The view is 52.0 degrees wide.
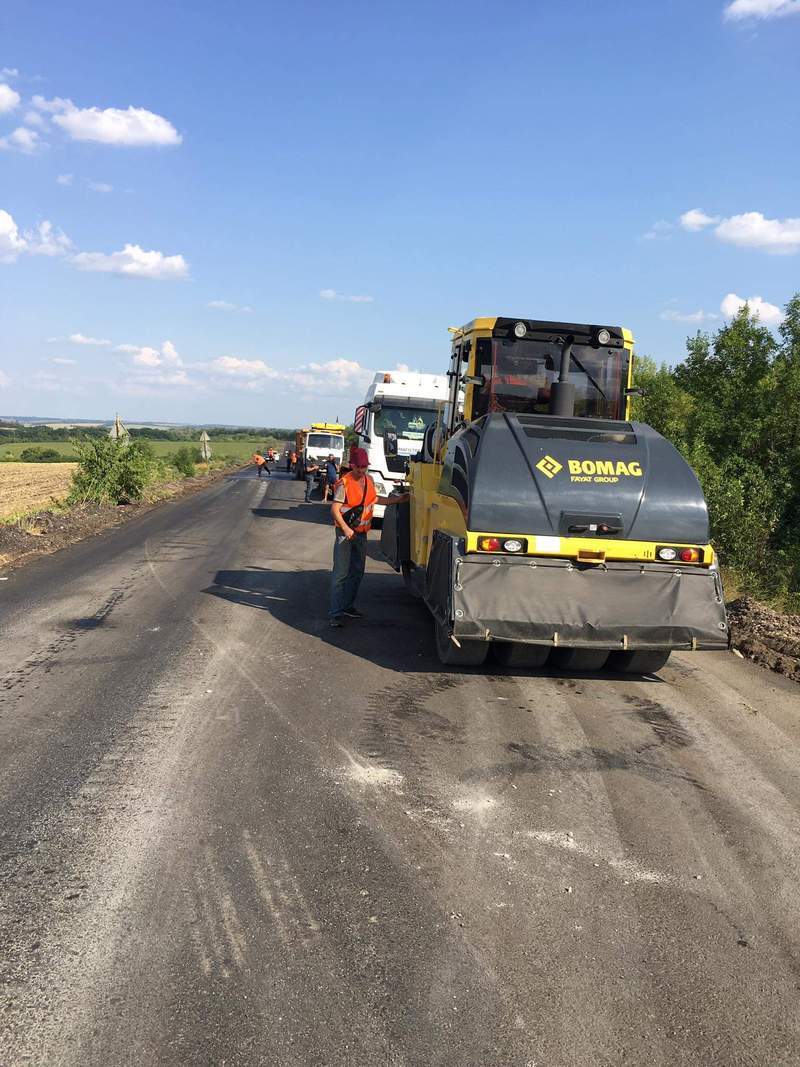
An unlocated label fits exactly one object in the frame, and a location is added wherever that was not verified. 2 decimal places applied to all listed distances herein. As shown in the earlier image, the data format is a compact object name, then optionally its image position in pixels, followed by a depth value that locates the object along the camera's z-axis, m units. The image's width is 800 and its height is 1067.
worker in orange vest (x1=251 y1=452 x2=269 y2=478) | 42.68
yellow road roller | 5.93
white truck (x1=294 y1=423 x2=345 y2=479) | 32.06
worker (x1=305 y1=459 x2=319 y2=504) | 26.72
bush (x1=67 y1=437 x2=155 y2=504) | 22.03
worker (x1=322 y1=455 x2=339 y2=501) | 23.91
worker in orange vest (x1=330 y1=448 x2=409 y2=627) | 8.22
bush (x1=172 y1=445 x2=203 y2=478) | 43.56
